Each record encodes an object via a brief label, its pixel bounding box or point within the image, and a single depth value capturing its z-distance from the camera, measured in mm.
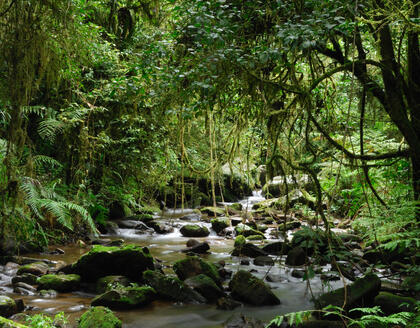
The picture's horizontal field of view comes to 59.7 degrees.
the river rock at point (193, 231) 9258
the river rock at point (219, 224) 9834
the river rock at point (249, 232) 8945
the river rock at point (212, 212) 11188
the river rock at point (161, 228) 9453
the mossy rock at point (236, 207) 12805
